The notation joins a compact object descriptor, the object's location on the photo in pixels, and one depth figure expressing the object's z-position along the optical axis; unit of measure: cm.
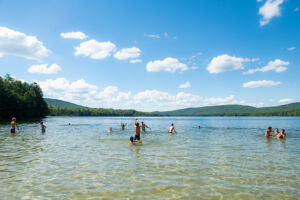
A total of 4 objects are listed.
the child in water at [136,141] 2284
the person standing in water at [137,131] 2331
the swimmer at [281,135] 2888
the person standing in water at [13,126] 3021
